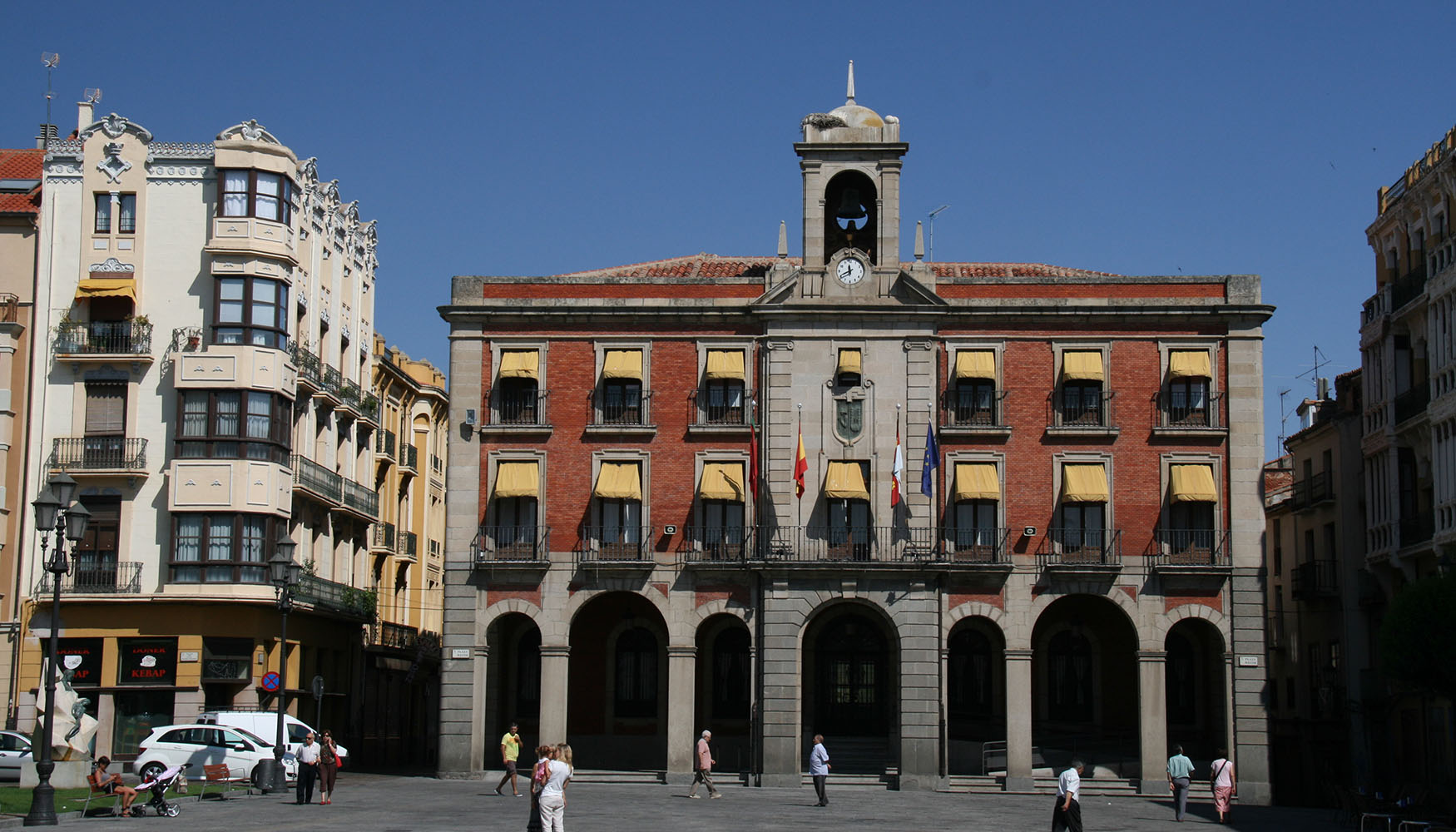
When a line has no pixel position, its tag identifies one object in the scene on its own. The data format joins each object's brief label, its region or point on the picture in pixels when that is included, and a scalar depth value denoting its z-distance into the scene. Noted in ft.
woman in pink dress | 128.16
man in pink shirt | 136.36
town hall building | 158.10
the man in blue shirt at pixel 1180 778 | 125.70
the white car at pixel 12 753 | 143.43
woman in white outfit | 81.35
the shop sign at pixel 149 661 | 165.17
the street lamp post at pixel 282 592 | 133.49
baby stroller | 110.01
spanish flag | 156.87
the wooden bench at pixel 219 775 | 135.74
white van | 153.17
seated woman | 109.09
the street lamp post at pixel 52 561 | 99.96
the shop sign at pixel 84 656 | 164.35
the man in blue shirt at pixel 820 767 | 129.90
